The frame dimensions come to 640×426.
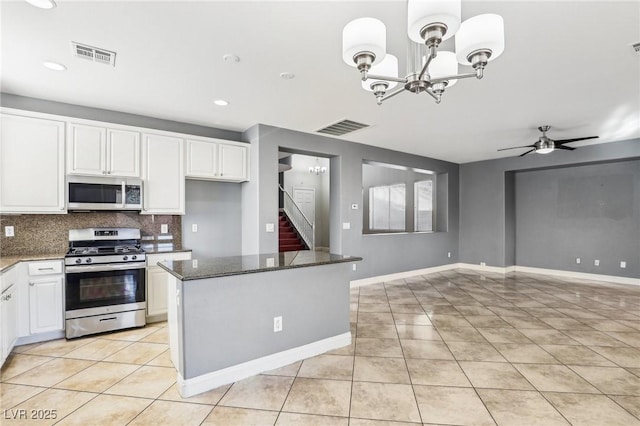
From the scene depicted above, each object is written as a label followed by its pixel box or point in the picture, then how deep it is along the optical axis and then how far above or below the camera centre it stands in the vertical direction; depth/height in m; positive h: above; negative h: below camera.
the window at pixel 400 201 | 8.98 +0.41
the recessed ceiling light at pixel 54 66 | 2.80 +1.36
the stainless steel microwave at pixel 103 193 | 3.50 +0.26
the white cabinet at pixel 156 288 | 3.82 -0.89
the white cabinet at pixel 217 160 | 4.24 +0.77
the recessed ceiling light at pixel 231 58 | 2.68 +1.36
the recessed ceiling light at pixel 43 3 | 2.00 +1.36
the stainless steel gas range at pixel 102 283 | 3.34 -0.75
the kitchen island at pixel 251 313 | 2.36 -0.84
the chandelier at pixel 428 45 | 1.44 +0.91
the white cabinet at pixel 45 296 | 3.18 -0.84
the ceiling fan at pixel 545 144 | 4.84 +1.08
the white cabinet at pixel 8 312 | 2.65 -0.87
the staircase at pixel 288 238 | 7.73 -0.60
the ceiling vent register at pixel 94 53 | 2.54 +1.35
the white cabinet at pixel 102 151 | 3.49 +0.74
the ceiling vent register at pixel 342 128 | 4.59 +1.32
